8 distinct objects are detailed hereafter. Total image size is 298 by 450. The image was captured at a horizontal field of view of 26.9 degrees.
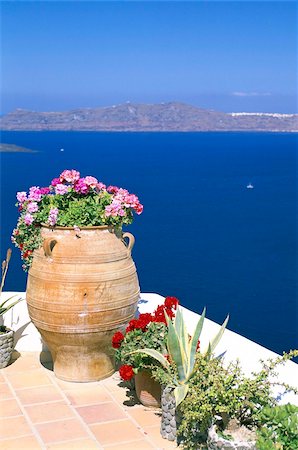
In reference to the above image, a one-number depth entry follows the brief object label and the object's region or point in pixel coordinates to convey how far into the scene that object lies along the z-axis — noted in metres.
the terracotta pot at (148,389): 3.54
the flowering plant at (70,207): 3.92
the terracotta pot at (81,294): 3.74
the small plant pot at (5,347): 4.16
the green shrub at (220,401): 2.83
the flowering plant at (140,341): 3.46
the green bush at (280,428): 2.61
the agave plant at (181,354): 3.18
